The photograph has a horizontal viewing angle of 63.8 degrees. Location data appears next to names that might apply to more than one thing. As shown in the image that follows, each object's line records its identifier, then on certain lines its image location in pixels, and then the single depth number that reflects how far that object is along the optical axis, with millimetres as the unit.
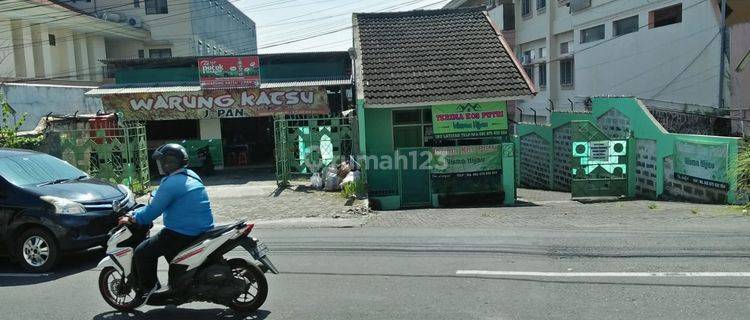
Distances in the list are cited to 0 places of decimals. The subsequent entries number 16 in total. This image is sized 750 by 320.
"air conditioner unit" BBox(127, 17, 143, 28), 35531
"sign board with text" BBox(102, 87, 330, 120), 21094
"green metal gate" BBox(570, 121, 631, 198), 15016
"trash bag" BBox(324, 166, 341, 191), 14977
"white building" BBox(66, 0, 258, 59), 35812
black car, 7398
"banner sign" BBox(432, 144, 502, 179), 14844
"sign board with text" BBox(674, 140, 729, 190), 11992
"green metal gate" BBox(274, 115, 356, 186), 16266
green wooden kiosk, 14969
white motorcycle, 5289
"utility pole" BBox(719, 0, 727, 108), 16766
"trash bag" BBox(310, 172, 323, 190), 15357
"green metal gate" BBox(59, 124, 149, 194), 15281
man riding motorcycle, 5281
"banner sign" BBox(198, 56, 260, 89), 20797
